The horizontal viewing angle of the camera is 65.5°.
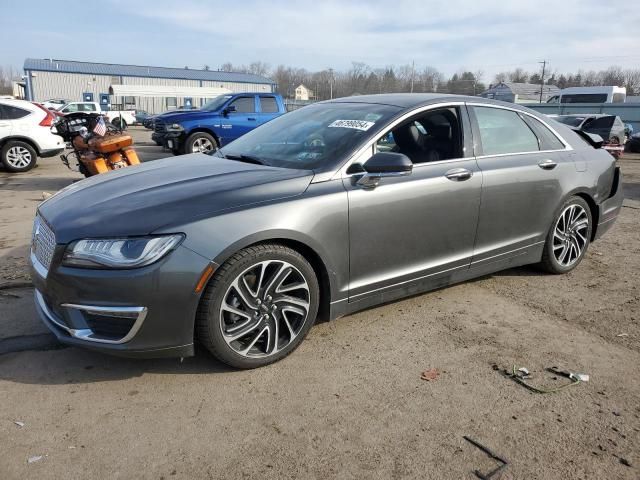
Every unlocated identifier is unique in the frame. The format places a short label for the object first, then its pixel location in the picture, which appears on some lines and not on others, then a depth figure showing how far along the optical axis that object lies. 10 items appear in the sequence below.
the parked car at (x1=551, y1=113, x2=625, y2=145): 16.59
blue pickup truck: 12.31
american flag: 8.08
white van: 30.36
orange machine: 7.83
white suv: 11.16
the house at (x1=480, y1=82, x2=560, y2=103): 64.38
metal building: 44.62
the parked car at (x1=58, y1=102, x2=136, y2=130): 33.05
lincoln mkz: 2.60
